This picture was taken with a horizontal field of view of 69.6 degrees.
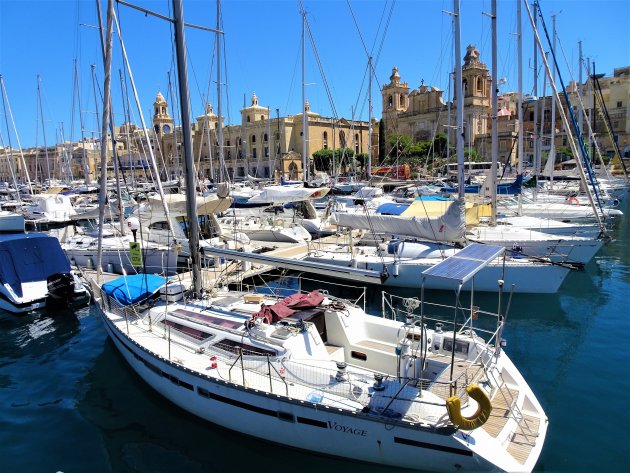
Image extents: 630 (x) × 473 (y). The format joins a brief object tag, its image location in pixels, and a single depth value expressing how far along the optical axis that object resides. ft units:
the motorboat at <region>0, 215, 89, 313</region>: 51.65
